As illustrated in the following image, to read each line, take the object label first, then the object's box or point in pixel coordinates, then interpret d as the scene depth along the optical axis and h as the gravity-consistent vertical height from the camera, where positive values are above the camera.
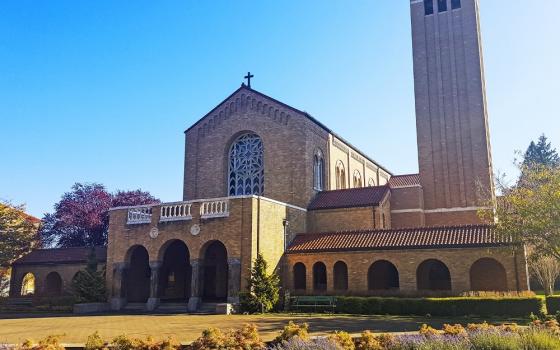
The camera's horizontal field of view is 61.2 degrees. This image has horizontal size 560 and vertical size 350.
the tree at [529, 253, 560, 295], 28.47 -0.15
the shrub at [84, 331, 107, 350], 12.38 -1.89
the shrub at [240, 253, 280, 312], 25.09 -1.11
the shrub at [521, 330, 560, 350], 10.23 -1.58
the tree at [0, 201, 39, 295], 38.94 +2.99
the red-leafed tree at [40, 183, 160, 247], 45.75 +4.69
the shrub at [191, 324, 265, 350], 11.82 -1.77
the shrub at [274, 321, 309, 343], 12.06 -1.60
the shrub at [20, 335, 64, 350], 11.85 -1.86
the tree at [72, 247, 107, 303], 29.52 -1.07
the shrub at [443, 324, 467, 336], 12.16 -1.59
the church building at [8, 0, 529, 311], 26.58 +3.99
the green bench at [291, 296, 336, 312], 25.22 -1.77
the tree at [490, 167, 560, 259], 20.16 +2.40
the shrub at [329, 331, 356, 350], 11.21 -1.69
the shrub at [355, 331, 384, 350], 11.47 -1.79
